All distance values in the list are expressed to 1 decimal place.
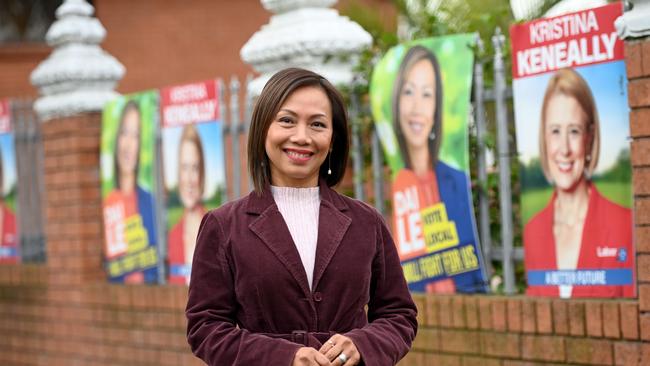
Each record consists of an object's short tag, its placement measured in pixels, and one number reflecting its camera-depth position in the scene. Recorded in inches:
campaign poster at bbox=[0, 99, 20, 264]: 392.5
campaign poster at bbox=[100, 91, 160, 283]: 328.5
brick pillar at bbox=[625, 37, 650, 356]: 197.9
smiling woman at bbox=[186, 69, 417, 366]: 133.8
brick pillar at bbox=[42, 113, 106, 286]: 351.3
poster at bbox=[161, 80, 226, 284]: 304.2
